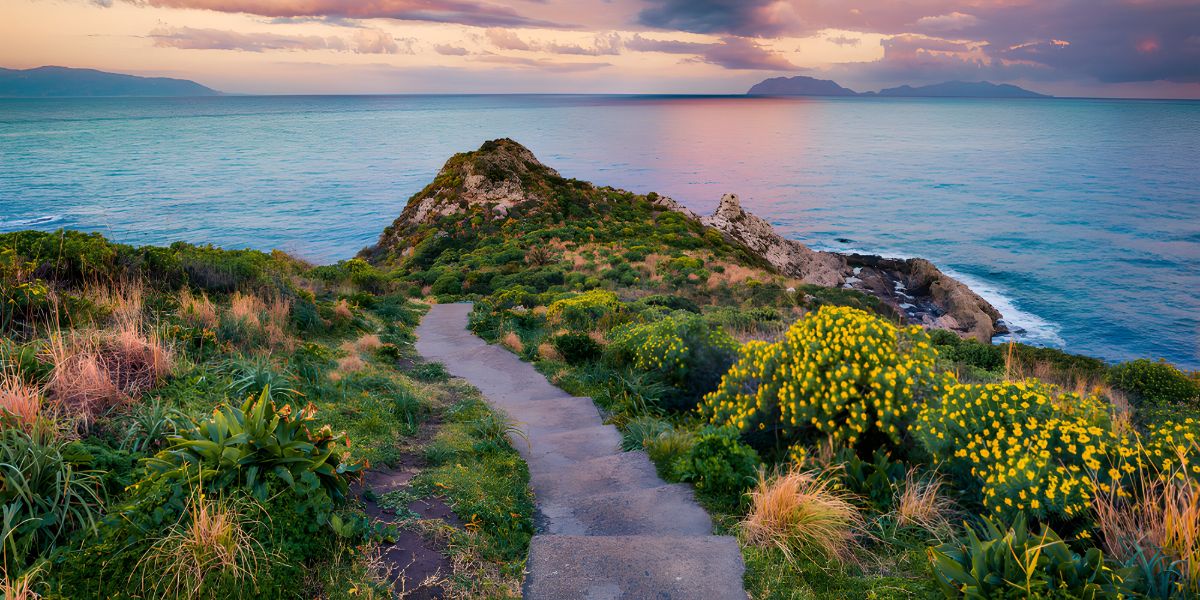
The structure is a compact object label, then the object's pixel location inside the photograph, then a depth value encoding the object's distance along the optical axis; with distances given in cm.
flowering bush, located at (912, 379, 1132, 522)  528
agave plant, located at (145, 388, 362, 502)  476
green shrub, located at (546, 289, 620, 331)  1669
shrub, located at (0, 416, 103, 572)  425
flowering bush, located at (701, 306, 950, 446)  698
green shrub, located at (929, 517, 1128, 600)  416
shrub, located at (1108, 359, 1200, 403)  1498
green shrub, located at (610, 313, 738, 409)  1027
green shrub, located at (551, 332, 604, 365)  1330
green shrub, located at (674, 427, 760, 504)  661
